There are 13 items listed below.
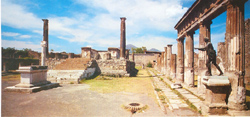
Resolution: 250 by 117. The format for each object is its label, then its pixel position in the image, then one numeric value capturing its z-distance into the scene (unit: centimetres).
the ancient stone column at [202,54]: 635
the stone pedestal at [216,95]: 401
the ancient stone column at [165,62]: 1670
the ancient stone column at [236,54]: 405
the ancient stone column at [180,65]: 990
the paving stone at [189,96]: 591
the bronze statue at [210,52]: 444
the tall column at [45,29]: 2008
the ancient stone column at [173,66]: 1256
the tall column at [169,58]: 1478
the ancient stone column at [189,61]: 812
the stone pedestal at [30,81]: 736
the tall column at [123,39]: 1711
